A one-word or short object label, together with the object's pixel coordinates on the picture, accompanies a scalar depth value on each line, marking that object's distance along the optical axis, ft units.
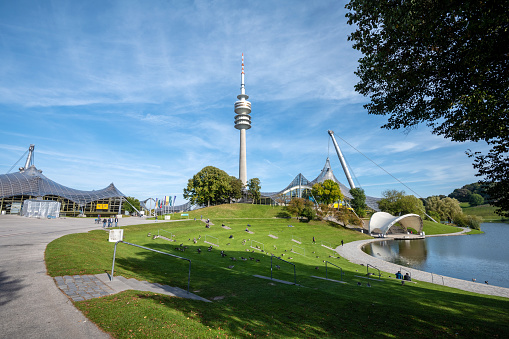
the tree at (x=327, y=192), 229.04
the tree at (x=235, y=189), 242.58
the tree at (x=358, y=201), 239.09
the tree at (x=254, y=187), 266.77
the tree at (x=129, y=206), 260.21
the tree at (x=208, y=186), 222.07
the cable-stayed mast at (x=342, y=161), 311.43
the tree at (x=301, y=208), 193.36
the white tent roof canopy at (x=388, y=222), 186.19
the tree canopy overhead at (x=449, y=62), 24.47
